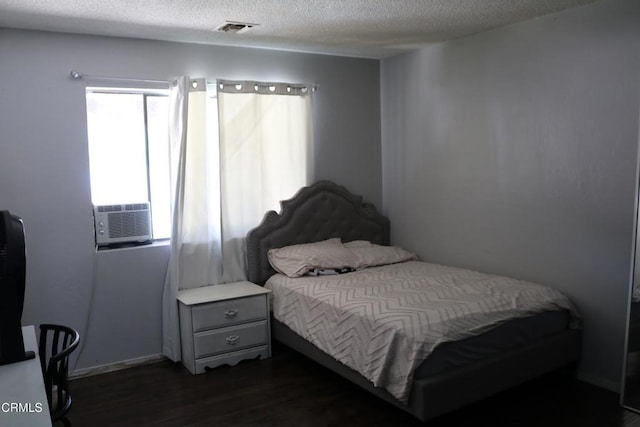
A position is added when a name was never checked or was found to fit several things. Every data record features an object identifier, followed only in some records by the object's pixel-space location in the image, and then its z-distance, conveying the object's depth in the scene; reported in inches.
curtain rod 138.9
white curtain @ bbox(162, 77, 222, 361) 150.9
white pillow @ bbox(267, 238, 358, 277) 156.9
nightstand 143.9
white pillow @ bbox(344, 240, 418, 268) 166.7
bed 105.9
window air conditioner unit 147.0
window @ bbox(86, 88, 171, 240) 152.1
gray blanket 107.6
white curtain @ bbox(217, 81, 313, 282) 161.5
